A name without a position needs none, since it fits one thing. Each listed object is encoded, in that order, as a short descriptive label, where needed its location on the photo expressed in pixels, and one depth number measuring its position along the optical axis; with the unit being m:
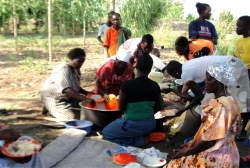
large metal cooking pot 3.71
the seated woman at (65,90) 3.81
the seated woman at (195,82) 3.20
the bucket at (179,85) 4.73
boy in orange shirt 5.32
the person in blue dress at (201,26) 4.92
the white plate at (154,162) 2.93
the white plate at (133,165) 2.81
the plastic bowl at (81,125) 3.63
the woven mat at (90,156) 2.97
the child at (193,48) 3.89
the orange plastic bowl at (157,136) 3.63
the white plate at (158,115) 3.81
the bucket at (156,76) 4.92
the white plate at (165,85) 4.77
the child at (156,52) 5.81
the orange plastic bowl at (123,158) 2.95
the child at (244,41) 3.88
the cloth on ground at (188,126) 3.53
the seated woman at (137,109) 3.16
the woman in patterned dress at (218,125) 2.02
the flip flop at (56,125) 3.86
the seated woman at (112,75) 3.99
